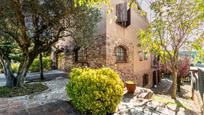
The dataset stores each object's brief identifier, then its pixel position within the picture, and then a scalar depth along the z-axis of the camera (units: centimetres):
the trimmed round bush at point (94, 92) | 309
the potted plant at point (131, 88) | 506
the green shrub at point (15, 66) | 891
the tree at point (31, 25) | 408
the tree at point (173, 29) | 542
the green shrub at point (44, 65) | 972
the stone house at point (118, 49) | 682
